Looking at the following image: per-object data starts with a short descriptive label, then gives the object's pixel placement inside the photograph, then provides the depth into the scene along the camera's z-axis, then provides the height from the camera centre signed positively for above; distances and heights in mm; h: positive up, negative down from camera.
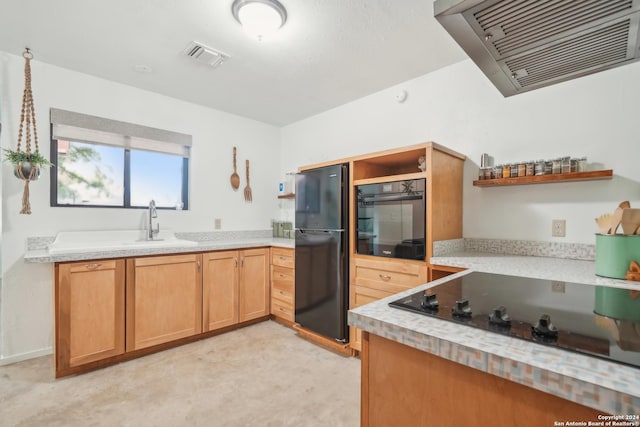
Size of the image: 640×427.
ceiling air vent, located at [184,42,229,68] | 2172 +1234
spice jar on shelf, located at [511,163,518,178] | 2010 +309
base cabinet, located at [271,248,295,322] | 2977 -738
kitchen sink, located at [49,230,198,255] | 2375 -258
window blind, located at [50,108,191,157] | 2523 +758
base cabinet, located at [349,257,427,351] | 2049 -484
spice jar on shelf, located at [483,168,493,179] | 2137 +312
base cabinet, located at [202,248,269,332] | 2742 -742
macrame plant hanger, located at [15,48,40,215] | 2303 +743
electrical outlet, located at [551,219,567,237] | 1930 -81
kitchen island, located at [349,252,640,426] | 475 -329
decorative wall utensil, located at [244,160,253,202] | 3696 +258
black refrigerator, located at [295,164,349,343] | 2463 -337
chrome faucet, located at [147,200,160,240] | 2865 -91
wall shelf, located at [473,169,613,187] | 1725 +233
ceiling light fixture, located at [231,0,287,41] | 1704 +1193
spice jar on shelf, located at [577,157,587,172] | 1813 +318
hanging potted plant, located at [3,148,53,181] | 2188 +380
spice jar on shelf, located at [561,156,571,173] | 1825 +314
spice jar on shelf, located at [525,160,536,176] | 1944 +307
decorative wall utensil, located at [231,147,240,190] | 3578 +431
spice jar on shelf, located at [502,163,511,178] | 2045 +308
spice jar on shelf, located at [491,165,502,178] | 2090 +308
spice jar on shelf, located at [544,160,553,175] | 1889 +312
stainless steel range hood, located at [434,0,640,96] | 828 +577
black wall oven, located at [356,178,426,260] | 2037 -34
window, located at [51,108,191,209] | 2570 +488
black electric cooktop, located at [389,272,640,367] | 593 -263
